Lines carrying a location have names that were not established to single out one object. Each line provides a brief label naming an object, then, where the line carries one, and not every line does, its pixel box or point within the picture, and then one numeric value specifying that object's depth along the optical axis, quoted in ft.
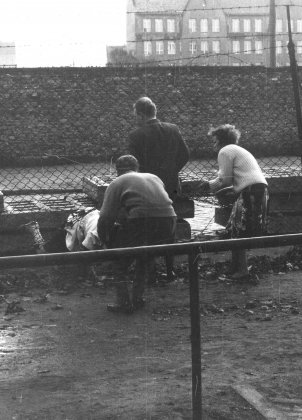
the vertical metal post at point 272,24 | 104.32
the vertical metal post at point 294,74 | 35.86
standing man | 27.27
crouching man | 23.25
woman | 26.32
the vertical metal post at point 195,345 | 12.48
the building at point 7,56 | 304.30
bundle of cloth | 24.70
